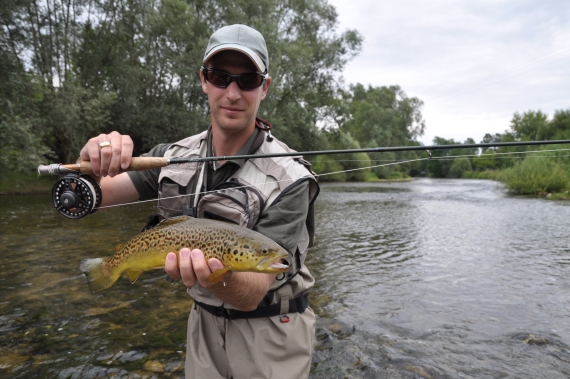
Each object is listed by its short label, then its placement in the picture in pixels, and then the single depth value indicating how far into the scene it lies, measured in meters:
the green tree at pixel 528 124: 66.87
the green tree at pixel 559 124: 53.57
